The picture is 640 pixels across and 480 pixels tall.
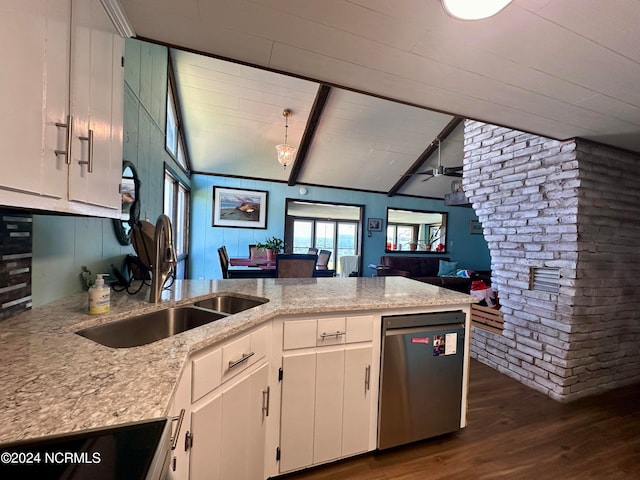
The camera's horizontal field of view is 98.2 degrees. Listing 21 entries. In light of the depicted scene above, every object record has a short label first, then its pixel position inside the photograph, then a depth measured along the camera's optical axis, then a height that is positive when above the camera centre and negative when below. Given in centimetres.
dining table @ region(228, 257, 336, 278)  385 -54
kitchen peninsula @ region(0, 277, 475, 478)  58 -38
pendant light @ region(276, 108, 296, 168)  408 +120
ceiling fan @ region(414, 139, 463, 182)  447 +111
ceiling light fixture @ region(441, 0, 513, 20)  94 +81
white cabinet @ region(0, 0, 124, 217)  61 +33
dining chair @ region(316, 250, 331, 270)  547 -48
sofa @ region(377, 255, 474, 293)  557 -71
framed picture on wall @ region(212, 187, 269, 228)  557 +50
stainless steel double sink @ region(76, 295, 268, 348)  112 -44
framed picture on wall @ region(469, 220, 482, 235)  743 +33
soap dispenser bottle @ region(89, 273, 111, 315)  114 -30
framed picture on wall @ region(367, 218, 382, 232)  666 +30
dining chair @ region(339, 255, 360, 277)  663 -70
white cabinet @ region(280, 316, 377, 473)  145 -89
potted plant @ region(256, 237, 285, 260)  513 -25
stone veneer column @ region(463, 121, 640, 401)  229 -14
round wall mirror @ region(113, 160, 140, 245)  181 +18
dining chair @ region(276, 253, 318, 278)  330 -37
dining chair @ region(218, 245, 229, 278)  381 -43
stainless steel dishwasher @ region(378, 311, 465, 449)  162 -84
